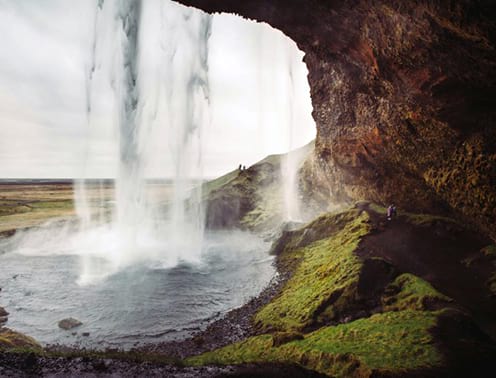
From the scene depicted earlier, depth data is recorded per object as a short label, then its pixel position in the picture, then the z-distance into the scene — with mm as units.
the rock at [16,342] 13537
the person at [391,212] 23875
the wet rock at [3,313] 20122
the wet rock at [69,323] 18266
